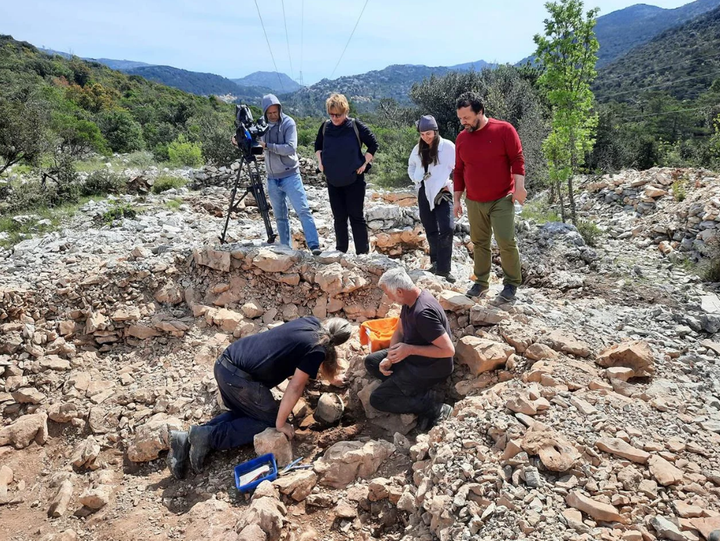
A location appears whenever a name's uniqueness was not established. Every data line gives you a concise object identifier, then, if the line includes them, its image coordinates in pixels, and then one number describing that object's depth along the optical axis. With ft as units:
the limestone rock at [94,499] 9.28
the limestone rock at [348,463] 9.12
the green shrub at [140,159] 42.98
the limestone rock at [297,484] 8.70
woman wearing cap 14.03
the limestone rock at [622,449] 7.35
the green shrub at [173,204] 25.41
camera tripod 16.22
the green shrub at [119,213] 22.93
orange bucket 11.75
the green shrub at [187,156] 42.63
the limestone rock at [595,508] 6.36
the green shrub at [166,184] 31.12
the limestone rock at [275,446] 9.86
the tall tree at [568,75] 22.84
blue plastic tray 9.17
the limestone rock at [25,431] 11.35
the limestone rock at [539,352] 10.55
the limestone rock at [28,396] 12.70
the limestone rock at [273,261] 15.07
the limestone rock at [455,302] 12.59
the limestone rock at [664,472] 6.91
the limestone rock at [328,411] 11.08
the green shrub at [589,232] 22.20
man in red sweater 11.63
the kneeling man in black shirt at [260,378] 9.98
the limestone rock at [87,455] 10.66
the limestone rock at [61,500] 9.33
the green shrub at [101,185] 30.30
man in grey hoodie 14.53
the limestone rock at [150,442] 10.59
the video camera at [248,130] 14.79
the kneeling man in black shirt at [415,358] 9.71
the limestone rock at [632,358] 10.03
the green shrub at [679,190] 23.86
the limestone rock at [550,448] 7.30
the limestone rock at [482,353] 10.70
